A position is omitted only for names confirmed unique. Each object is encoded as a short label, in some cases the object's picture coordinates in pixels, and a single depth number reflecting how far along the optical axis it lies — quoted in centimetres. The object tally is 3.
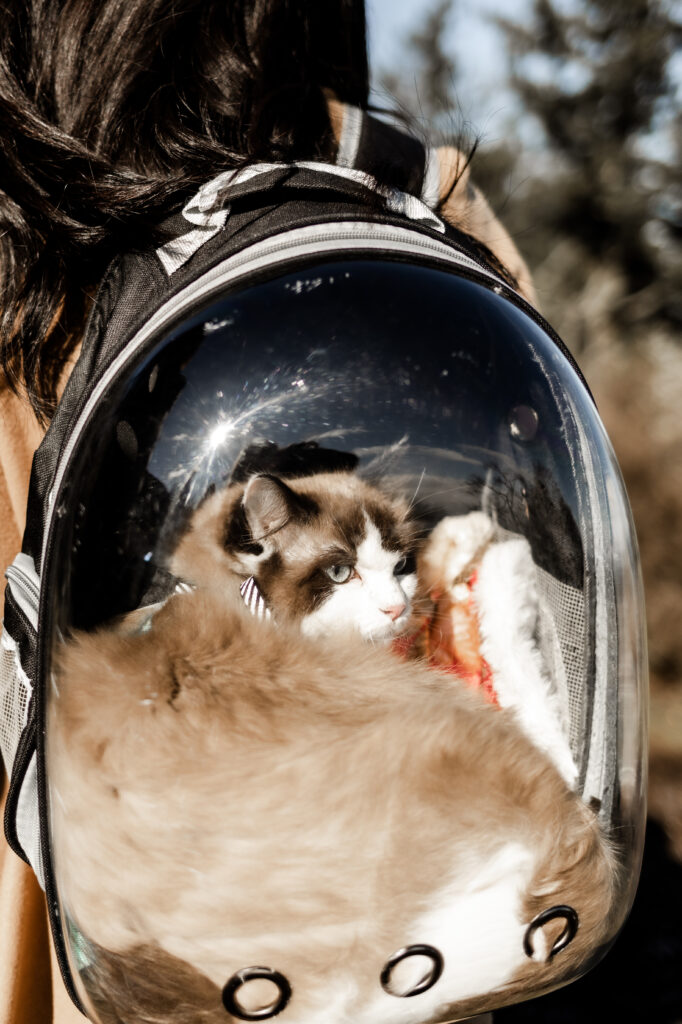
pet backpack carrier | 47
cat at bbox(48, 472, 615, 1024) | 47
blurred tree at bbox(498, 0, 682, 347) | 711
